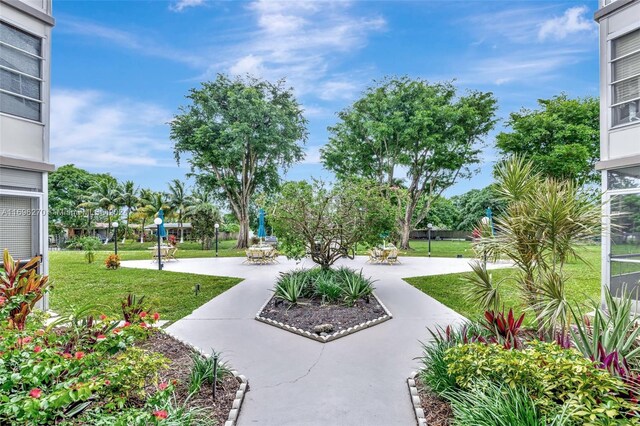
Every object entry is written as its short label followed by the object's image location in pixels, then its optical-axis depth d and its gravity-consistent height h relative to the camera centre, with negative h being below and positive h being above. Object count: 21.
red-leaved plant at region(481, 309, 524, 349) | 3.73 -1.33
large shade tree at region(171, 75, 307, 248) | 23.69 +6.00
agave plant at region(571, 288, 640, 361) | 3.18 -1.23
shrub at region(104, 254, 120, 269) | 13.59 -1.87
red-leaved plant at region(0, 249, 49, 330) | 4.08 -1.04
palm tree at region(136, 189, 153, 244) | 32.83 +1.48
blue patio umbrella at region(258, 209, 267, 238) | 17.18 -0.52
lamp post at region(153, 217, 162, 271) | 14.28 -0.27
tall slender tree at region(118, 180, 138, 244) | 32.91 +2.23
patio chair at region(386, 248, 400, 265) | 15.08 -1.88
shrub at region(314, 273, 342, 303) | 7.28 -1.68
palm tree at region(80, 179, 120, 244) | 32.22 +1.91
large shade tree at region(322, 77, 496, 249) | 21.77 +5.52
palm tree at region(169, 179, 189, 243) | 32.28 +1.97
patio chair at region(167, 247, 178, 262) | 16.99 -1.85
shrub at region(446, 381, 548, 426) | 2.45 -1.54
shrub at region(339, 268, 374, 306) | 7.12 -1.64
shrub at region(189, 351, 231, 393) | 3.50 -1.76
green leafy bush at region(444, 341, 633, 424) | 2.31 -1.29
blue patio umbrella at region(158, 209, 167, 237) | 15.17 -0.55
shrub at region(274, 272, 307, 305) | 7.12 -1.63
